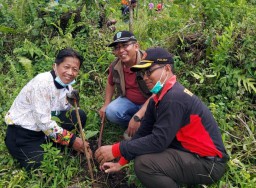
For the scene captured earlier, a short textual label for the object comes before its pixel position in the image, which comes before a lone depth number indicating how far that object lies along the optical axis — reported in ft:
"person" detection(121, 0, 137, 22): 25.45
